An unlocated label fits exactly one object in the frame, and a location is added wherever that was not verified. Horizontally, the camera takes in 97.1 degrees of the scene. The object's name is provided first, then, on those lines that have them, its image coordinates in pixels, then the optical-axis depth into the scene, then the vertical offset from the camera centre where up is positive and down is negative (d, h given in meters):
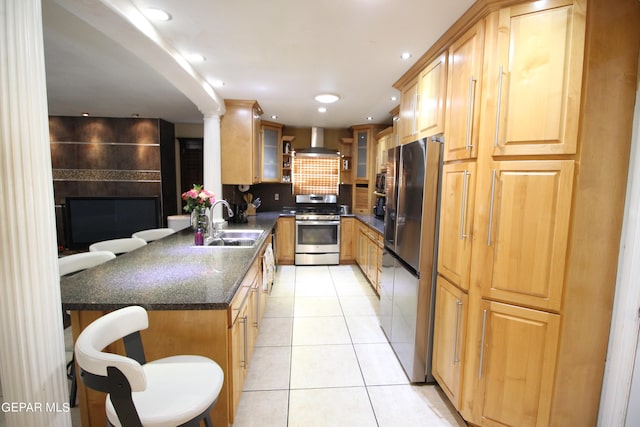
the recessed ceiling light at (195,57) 2.24 +1.00
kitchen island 1.34 -0.60
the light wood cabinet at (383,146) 4.04 +0.60
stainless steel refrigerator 1.90 -0.47
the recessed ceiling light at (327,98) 3.16 +0.98
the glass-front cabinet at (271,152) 4.69 +0.54
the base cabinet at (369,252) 3.49 -0.93
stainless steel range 4.67 -0.91
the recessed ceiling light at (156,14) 1.65 +0.99
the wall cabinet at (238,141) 3.61 +0.54
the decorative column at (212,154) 3.55 +0.35
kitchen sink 2.88 -0.59
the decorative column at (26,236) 0.87 -0.19
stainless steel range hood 4.81 +0.62
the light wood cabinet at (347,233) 4.82 -0.82
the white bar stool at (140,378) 0.89 -0.79
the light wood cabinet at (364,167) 4.81 +0.32
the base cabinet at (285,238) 4.74 -0.91
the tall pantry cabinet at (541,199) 1.28 -0.05
